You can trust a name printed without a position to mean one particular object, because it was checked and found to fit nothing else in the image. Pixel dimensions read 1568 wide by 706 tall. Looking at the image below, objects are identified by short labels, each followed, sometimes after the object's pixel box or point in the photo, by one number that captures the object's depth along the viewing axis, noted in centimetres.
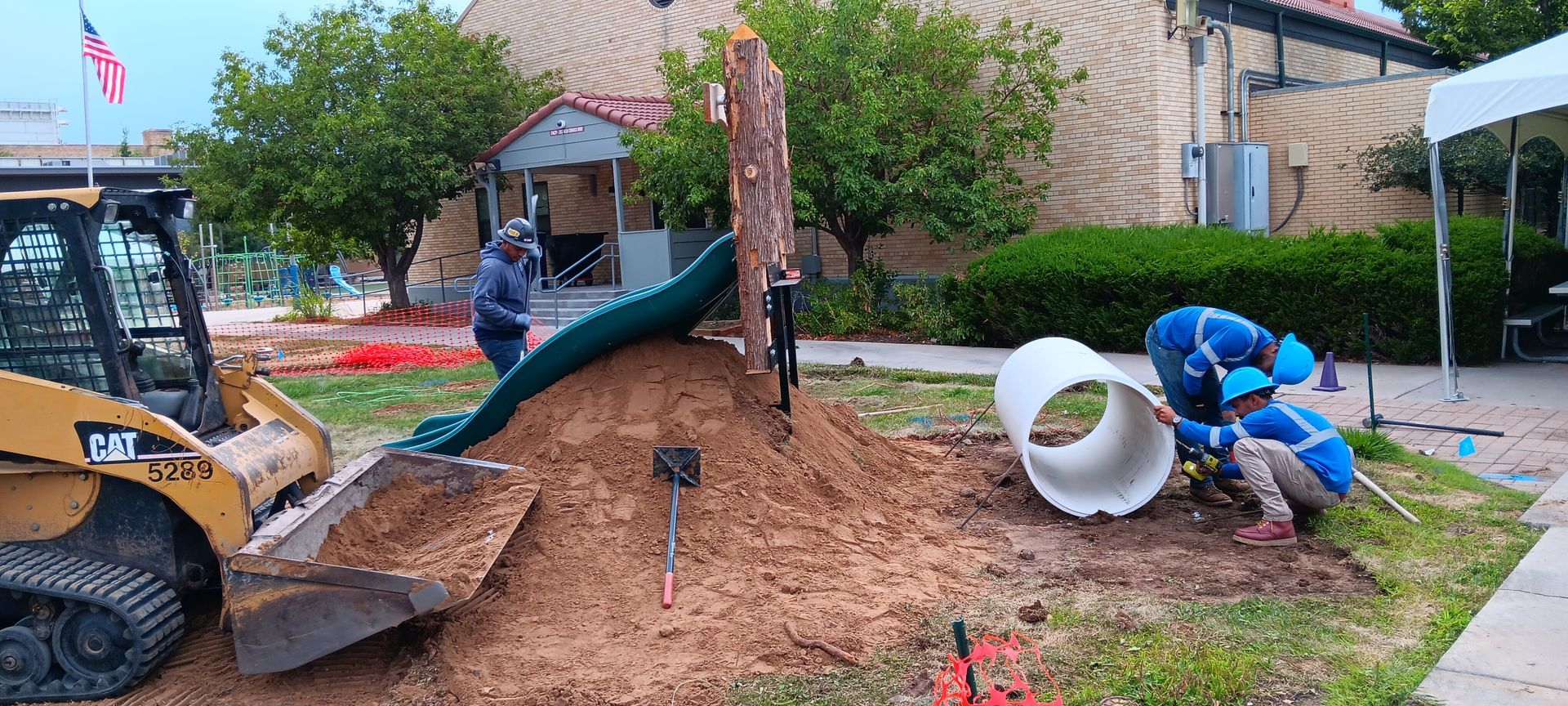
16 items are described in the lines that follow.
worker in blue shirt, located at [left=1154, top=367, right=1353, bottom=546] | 576
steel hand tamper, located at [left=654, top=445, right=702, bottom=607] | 591
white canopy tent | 892
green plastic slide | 648
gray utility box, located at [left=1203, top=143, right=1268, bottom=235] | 1669
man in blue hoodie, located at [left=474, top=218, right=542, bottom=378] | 820
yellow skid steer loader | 441
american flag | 1772
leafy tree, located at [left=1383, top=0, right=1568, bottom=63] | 1981
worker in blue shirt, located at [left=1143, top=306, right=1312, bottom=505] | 610
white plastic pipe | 648
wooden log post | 639
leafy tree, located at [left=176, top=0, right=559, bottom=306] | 2044
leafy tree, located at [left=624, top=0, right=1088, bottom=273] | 1541
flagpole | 1769
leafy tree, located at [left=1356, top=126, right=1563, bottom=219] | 1600
